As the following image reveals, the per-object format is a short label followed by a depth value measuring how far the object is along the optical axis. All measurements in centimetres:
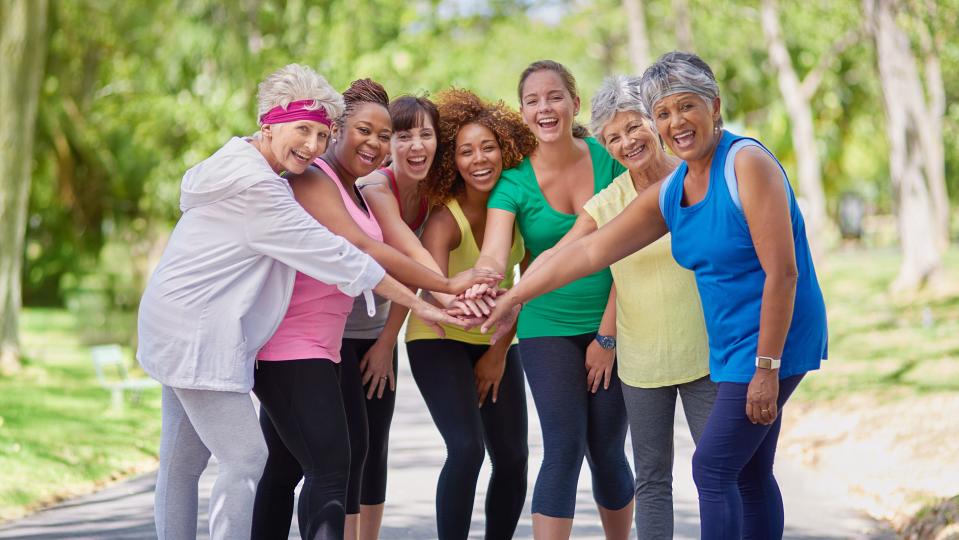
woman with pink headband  452
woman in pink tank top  470
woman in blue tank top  428
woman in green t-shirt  532
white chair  1252
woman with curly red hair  540
